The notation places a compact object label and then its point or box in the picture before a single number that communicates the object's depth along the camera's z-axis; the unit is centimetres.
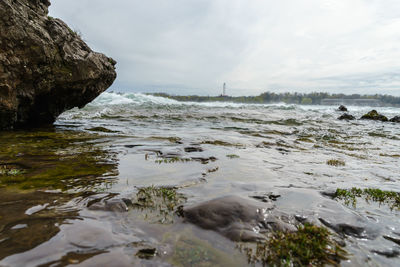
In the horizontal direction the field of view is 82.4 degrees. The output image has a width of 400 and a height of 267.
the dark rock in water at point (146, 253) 203
